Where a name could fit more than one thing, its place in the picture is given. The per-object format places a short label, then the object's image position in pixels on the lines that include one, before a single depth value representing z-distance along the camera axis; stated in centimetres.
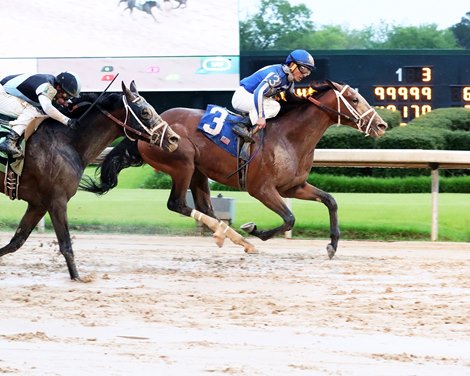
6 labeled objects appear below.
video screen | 5085
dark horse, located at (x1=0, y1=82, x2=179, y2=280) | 1454
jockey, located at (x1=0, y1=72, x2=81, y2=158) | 1439
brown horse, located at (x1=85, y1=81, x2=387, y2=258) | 1712
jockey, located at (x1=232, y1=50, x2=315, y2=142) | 1715
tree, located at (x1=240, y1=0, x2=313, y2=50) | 5390
